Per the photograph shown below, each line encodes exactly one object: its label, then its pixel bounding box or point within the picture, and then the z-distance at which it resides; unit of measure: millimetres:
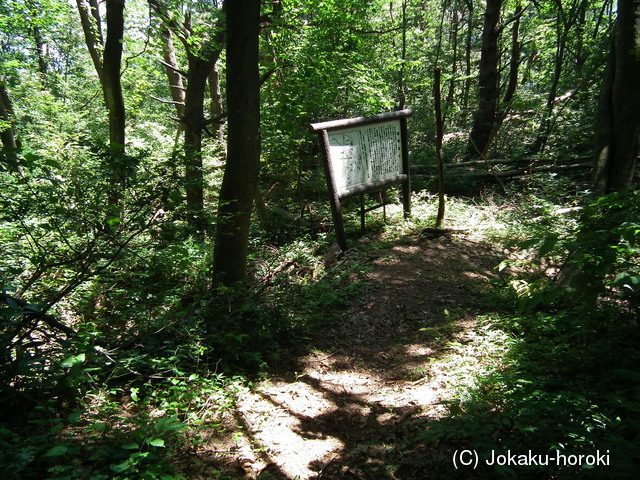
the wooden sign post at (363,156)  6492
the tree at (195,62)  7278
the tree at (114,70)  7777
